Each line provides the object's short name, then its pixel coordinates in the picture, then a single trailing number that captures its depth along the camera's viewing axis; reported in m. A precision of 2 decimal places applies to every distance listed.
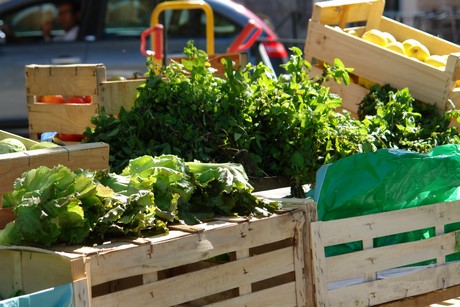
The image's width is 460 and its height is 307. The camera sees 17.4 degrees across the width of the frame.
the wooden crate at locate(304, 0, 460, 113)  7.43
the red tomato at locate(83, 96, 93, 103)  8.46
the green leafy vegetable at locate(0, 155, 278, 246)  4.47
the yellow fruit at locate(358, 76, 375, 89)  7.92
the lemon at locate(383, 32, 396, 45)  8.16
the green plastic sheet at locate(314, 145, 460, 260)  5.86
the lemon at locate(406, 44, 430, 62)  8.07
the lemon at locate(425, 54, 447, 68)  7.83
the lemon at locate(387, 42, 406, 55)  7.96
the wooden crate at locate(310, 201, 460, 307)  5.45
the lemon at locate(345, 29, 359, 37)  8.56
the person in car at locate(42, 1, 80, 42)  16.07
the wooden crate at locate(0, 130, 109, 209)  5.18
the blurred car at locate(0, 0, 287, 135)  15.26
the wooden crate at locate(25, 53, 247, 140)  7.65
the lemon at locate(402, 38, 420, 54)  8.19
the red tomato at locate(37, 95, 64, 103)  8.52
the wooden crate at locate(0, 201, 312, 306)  4.40
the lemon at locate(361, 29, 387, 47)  8.07
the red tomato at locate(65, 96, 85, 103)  8.38
